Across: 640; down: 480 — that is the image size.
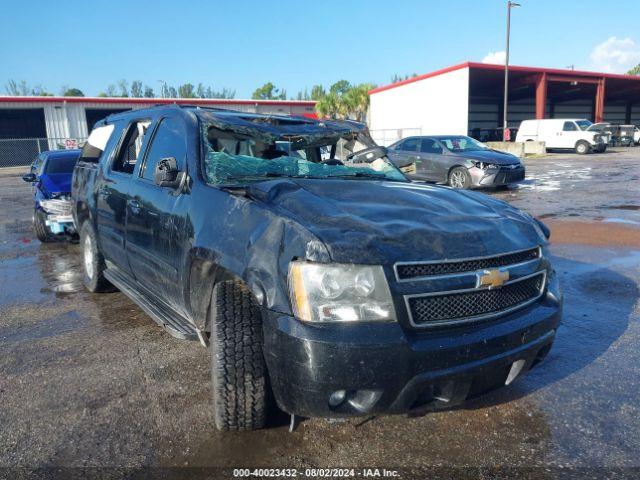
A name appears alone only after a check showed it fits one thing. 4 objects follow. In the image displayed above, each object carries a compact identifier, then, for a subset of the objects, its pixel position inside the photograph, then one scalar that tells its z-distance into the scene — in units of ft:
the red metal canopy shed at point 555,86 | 117.08
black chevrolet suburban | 7.32
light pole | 102.32
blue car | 25.09
